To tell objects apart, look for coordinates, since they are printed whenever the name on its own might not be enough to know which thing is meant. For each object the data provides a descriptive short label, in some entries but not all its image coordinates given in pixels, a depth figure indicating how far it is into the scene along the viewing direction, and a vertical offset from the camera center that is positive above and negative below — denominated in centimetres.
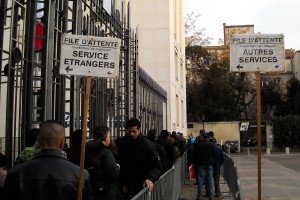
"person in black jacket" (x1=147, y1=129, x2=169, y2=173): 830 -42
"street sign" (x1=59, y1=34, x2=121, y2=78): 479 +80
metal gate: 575 +93
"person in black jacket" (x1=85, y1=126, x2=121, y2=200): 484 -45
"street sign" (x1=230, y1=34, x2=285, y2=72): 669 +118
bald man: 297 -34
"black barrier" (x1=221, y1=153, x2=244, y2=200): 685 -108
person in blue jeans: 1158 -89
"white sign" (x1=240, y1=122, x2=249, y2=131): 4884 +21
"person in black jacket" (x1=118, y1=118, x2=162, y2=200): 589 -43
